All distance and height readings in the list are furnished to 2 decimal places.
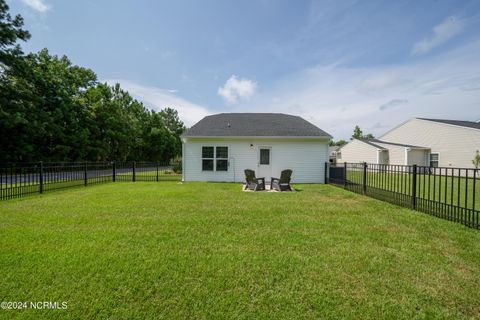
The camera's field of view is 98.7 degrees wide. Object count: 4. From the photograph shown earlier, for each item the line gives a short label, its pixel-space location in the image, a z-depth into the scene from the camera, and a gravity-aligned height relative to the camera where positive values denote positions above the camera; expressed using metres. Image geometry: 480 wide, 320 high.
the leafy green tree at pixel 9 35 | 15.57 +9.55
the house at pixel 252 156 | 12.21 +0.11
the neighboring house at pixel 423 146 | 18.95 +1.31
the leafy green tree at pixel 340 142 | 78.94 +6.25
